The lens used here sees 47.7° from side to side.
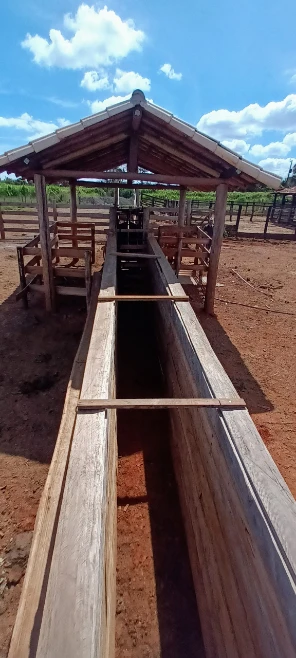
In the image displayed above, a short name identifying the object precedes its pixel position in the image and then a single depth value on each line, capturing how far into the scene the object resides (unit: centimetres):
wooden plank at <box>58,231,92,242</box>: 882
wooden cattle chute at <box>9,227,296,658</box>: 118
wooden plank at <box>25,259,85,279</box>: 638
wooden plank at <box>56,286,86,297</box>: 651
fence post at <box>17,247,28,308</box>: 671
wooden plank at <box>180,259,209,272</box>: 774
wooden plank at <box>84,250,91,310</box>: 609
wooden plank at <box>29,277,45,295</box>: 675
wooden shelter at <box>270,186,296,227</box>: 2783
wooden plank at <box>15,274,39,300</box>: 681
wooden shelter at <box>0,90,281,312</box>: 495
